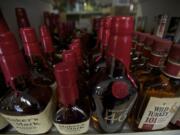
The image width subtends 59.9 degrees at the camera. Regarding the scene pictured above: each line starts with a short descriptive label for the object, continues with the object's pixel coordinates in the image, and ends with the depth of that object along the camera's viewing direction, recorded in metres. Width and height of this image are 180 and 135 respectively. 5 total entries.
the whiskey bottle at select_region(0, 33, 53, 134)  0.32
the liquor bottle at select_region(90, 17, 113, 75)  0.39
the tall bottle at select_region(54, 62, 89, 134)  0.27
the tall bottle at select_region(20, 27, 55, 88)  0.32
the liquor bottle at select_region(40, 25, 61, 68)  0.40
